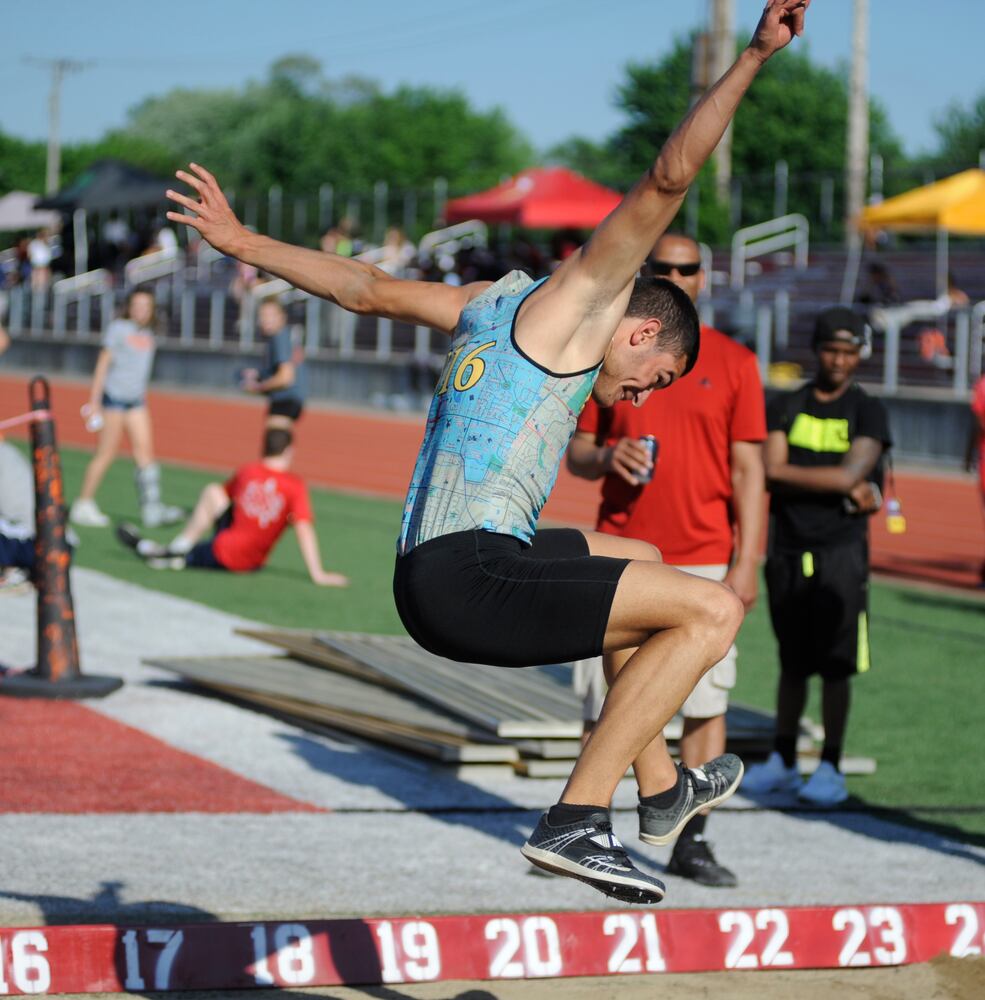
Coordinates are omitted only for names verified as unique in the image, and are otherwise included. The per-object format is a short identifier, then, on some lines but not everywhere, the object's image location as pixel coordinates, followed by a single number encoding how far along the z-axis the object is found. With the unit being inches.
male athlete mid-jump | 163.5
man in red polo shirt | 253.0
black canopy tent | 1803.6
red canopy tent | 1325.0
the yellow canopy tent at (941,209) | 1085.8
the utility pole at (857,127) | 1520.2
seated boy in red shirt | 503.2
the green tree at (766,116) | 2827.3
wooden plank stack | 304.2
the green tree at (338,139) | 3956.7
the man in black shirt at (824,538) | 296.4
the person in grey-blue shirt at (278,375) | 579.5
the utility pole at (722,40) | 1083.3
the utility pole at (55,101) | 3378.4
